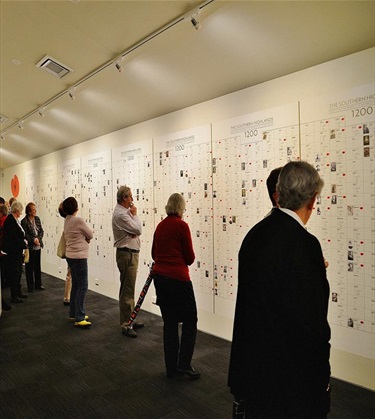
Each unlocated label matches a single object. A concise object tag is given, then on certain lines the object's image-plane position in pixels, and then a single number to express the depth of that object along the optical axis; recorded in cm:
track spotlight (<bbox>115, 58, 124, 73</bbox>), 353
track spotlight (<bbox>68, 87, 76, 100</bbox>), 441
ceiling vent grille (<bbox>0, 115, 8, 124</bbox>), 617
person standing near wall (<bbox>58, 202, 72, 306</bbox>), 515
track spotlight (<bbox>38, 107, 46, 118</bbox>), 529
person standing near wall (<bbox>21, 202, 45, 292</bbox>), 592
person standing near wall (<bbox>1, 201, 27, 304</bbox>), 527
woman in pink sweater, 411
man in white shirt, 386
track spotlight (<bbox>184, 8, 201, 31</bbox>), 263
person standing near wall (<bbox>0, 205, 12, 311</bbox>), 504
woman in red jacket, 278
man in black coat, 116
